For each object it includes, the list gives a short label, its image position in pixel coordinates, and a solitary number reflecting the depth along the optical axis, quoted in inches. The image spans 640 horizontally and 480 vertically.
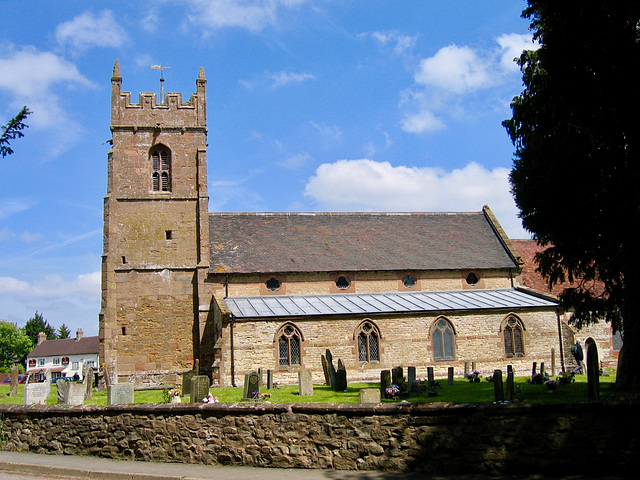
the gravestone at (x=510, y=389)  557.9
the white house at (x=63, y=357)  3302.2
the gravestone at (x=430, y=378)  788.3
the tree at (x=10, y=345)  3169.3
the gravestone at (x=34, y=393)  644.7
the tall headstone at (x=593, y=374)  458.3
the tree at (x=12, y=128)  549.6
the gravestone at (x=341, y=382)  786.2
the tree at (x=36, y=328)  3905.0
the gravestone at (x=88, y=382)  852.0
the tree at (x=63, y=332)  4244.6
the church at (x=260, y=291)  999.0
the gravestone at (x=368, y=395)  440.8
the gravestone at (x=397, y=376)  729.9
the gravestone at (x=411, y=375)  773.3
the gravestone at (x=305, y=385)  725.3
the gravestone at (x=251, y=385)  677.9
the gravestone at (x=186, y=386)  644.1
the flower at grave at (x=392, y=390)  683.7
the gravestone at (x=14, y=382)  997.2
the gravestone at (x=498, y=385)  560.7
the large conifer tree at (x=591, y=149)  573.3
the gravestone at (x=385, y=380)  700.7
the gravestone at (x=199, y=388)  530.6
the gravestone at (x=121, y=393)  543.2
